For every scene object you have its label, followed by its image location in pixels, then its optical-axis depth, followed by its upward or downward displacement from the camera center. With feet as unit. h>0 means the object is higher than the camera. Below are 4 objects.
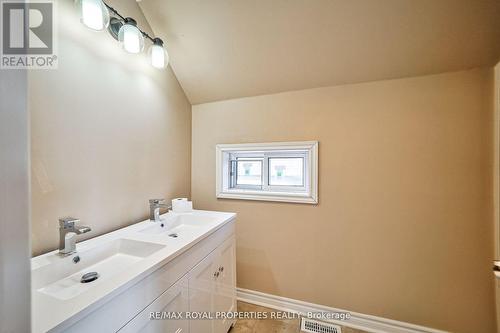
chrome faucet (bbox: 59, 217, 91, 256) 2.90 -1.01
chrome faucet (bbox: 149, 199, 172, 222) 4.52 -0.98
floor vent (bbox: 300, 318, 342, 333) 4.88 -4.06
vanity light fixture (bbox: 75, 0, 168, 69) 3.14 +2.51
